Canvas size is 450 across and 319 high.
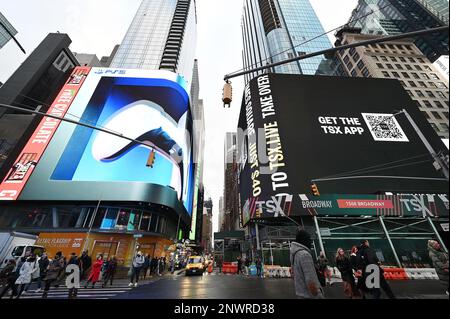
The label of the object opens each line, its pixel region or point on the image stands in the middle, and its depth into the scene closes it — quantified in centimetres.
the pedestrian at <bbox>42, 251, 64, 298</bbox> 901
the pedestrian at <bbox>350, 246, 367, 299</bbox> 595
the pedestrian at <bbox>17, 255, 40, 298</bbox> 834
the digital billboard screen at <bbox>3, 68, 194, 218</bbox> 2348
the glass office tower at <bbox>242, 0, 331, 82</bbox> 6650
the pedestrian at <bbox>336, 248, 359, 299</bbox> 702
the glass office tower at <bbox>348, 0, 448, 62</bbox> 5941
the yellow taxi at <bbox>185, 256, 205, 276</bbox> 2288
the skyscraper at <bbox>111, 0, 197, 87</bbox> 6112
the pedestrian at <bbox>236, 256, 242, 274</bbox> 2565
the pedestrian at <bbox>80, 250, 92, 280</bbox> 1299
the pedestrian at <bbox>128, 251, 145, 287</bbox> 1236
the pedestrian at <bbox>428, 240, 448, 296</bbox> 567
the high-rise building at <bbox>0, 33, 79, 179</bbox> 2841
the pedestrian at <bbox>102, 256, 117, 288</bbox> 1263
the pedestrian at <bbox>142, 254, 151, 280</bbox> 1752
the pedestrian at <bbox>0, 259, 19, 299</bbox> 820
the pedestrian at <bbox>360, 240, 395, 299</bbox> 486
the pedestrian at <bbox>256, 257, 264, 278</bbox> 2055
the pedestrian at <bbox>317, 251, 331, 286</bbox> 978
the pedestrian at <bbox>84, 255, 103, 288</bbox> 1145
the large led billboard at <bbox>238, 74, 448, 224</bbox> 2081
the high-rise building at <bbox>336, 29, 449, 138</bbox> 4666
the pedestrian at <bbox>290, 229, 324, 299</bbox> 334
